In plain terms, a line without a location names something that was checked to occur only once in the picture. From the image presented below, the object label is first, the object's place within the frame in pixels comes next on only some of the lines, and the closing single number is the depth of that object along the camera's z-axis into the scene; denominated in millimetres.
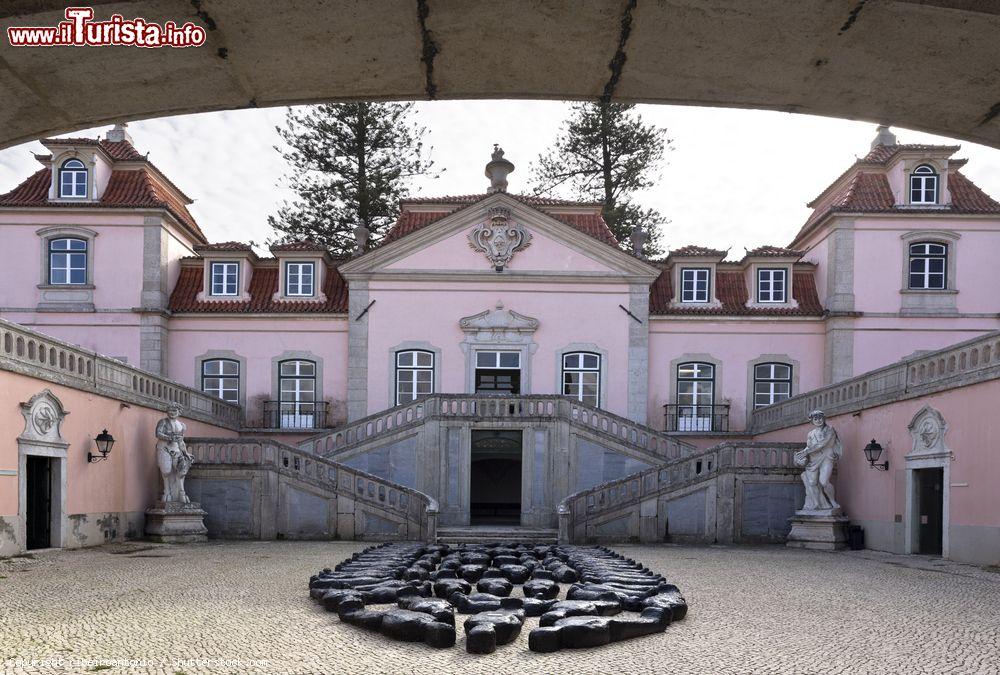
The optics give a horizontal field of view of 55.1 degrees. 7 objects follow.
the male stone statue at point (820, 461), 20688
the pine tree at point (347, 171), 42281
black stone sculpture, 7395
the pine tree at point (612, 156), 43906
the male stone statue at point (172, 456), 20781
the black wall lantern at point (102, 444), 18562
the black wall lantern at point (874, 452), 19281
